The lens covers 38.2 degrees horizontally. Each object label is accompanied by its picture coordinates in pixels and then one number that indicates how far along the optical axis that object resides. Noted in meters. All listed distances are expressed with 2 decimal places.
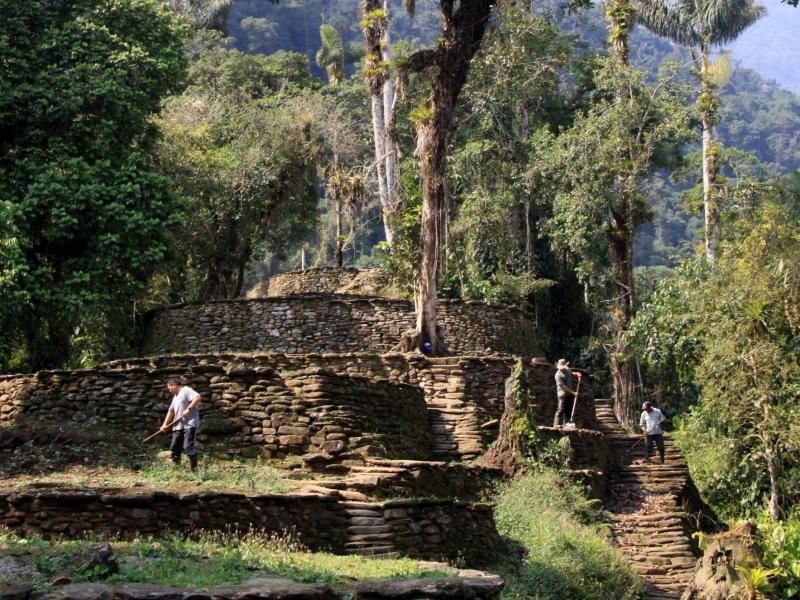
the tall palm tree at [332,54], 36.58
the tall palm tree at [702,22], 33.86
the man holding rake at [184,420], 13.02
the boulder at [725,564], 12.69
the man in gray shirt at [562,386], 18.14
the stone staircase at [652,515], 15.58
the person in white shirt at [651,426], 19.23
